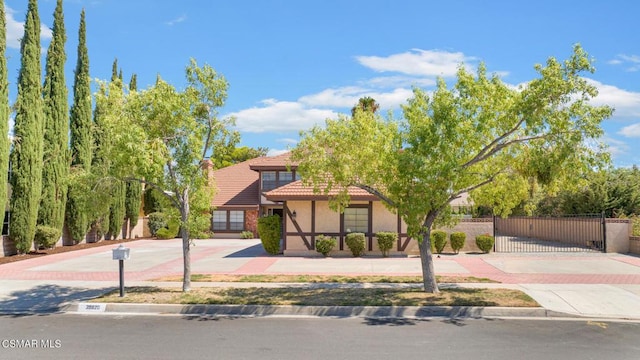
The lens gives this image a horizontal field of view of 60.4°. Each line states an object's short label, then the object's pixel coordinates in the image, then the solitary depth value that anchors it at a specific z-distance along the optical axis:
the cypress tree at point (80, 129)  28.42
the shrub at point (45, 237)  24.81
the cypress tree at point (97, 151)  30.70
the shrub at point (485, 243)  23.35
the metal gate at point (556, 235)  24.48
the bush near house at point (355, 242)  22.84
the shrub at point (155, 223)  38.69
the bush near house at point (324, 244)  22.80
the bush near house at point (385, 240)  22.83
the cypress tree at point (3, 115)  21.08
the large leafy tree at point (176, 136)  12.35
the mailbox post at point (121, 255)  12.55
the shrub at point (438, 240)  23.23
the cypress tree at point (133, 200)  36.22
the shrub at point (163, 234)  36.56
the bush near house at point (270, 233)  23.83
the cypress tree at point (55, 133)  25.31
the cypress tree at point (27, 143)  22.92
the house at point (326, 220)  23.33
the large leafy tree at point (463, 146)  11.41
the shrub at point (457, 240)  23.50
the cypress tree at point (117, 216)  33.56
